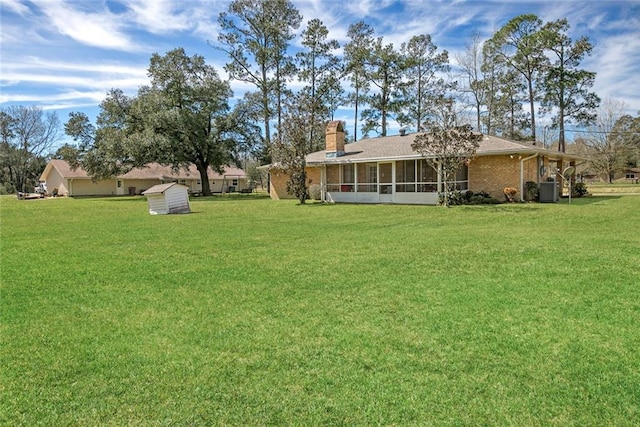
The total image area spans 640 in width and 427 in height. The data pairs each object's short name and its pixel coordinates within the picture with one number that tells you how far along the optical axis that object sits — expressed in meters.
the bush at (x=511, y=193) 18.19
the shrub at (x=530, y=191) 18.41
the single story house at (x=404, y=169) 18.62
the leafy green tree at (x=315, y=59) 36.53
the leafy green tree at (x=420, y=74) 37.22
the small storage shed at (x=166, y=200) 16.98
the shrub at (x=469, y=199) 18.28
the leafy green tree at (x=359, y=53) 37.31
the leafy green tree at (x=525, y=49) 33.16
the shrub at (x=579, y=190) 22.84
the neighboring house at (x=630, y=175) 64.75
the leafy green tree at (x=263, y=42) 34.12
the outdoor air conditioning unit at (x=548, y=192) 18.17
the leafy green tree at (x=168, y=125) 29.44
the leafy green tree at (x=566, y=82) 32.19
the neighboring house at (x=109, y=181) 41.16
